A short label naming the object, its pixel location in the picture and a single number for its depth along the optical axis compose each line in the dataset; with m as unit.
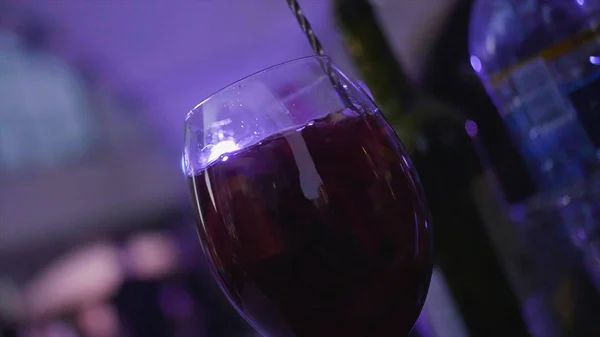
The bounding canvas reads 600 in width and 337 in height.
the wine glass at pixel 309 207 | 0.33
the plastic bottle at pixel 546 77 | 0.57
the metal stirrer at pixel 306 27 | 0.42
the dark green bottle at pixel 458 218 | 0.59
